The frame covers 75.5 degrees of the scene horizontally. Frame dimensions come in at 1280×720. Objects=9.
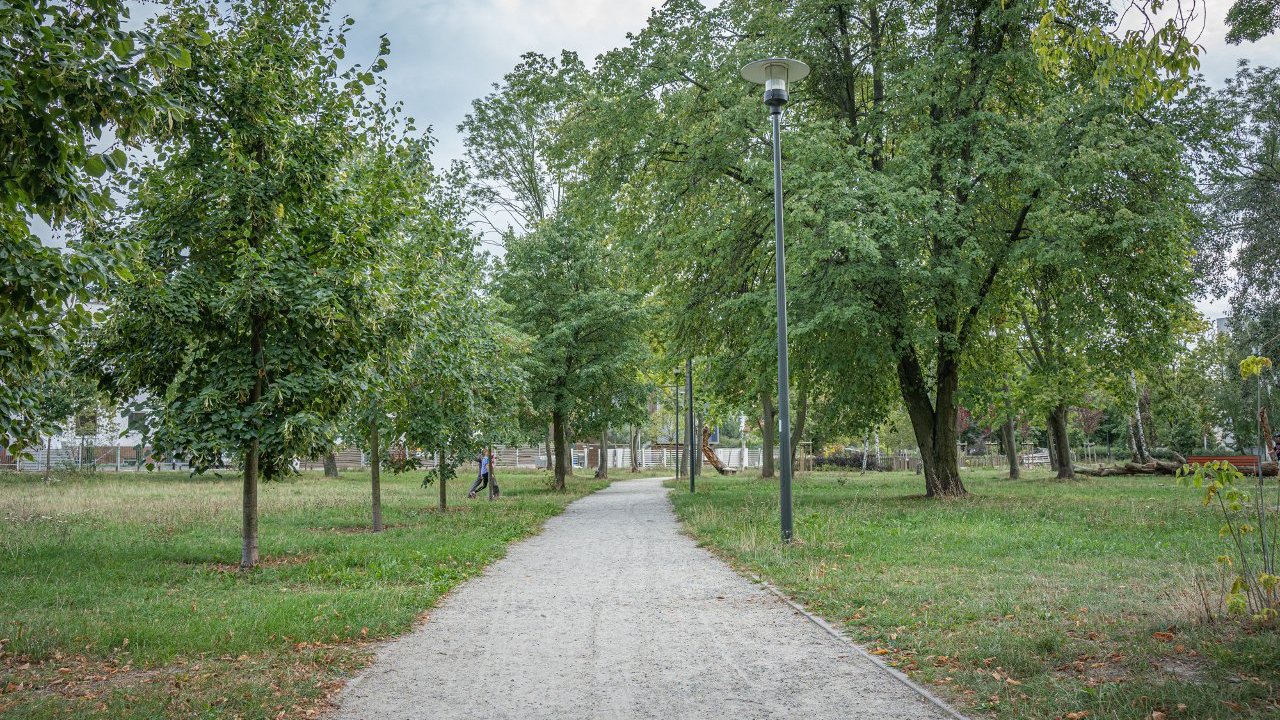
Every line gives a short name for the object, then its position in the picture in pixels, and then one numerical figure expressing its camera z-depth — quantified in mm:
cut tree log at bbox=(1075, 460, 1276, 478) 32278
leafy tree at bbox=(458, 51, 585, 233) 32594
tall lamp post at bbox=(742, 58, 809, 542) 11930
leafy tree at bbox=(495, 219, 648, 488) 26172
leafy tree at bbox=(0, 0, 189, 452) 4105
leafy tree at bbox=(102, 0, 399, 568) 9344
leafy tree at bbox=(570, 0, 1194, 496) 15359
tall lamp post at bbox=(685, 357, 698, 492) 26062
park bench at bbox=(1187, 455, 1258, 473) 29706
